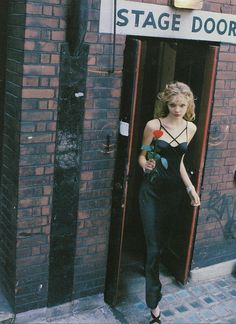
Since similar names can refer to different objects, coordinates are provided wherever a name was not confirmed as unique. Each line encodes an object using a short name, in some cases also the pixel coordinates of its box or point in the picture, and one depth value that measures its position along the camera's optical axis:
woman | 4.14
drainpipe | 3.79
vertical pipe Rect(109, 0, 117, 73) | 4.04
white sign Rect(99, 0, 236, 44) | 4.10
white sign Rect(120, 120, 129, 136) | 4.28
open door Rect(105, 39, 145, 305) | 4.14
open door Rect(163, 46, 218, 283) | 4.63
